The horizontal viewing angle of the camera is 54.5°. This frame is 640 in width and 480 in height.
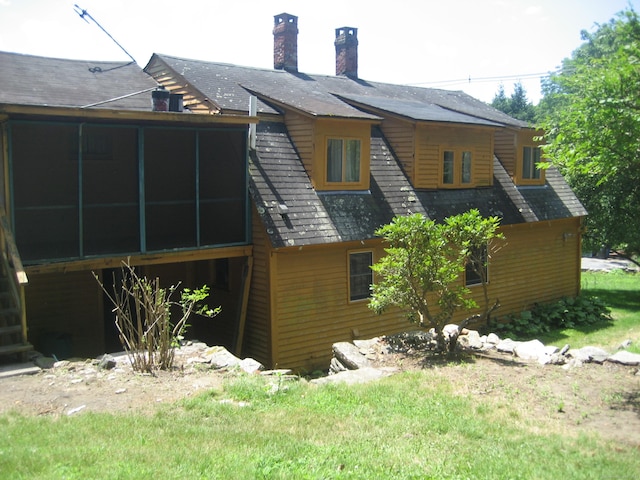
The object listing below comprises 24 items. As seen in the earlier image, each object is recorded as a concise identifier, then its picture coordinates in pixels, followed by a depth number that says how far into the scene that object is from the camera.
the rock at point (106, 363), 8.85
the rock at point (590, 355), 9.99
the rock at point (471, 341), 11.20
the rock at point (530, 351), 10.35
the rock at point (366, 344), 11.06
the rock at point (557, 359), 10.01
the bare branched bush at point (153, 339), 8.77
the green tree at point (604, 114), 7.91
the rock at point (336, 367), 10.71
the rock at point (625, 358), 9.70
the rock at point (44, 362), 8.81
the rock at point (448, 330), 11.71
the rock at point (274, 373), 8.91
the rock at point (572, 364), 9.67
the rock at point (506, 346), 10.95
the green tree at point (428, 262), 10.12
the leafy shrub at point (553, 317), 16.83
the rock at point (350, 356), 10.17
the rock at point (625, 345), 12.22
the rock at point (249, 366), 9.23
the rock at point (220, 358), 9.29
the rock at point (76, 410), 7.00
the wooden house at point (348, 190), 12.84
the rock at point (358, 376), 9.16
